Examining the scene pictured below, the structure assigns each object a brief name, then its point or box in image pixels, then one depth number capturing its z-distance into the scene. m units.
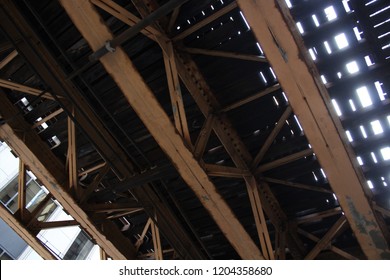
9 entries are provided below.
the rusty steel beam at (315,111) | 3.27
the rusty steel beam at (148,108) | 3.60
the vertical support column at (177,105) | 4.09
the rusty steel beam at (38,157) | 5.53
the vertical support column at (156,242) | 5.98
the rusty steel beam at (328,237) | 5.14
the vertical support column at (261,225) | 4.82
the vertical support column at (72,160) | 5.36
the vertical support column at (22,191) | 5.95
